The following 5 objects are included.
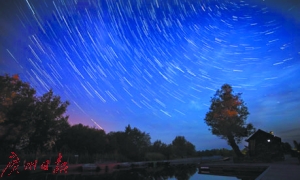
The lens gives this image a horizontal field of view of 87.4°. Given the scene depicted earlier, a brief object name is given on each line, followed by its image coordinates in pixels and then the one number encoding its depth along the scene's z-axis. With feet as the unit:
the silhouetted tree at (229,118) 91.97
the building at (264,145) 77.56
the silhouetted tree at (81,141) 103.44
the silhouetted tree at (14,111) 61.40
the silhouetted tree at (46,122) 75.26
